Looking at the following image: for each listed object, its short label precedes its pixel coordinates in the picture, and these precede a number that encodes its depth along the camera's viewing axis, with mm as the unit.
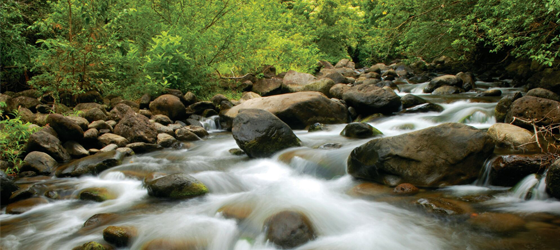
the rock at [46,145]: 5848
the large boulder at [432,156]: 4422
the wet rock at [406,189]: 4331
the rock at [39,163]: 5555
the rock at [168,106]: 9000
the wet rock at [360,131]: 7086
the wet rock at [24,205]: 4286
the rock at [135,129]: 7098
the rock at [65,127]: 6223
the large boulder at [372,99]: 8797
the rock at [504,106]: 7160
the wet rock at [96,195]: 4695
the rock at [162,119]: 8516
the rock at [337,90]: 10578
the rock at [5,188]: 4391
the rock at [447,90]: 11430
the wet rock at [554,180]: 3578
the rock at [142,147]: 6734
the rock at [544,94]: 7246
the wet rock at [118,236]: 3426
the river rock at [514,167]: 4094
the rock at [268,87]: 11852
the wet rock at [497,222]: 3330
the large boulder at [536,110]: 5945
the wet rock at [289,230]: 3334
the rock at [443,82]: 11953
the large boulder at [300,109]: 8500
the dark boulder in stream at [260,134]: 6172
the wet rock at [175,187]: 4645
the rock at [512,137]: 5078
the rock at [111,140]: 6715
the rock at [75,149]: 6262
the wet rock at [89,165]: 5449
